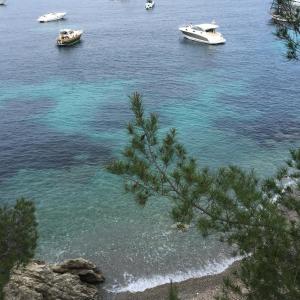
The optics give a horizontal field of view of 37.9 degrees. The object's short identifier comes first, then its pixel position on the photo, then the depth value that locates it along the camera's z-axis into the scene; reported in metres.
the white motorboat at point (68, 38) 83.50
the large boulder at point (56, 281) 21.67
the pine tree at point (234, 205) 13.39
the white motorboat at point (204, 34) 81.31
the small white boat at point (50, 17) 109.25
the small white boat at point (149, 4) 118.94
